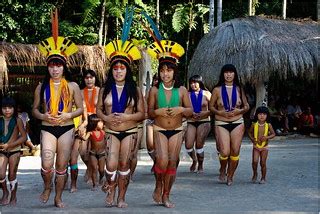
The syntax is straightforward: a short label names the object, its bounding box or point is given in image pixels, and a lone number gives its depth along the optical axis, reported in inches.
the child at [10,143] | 404.5
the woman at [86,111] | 477.7
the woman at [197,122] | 572.4
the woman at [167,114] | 402.9
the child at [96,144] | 495.3
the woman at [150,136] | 543.9
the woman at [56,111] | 385.5
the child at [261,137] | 518.0
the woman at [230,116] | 498.0
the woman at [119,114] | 392.5
